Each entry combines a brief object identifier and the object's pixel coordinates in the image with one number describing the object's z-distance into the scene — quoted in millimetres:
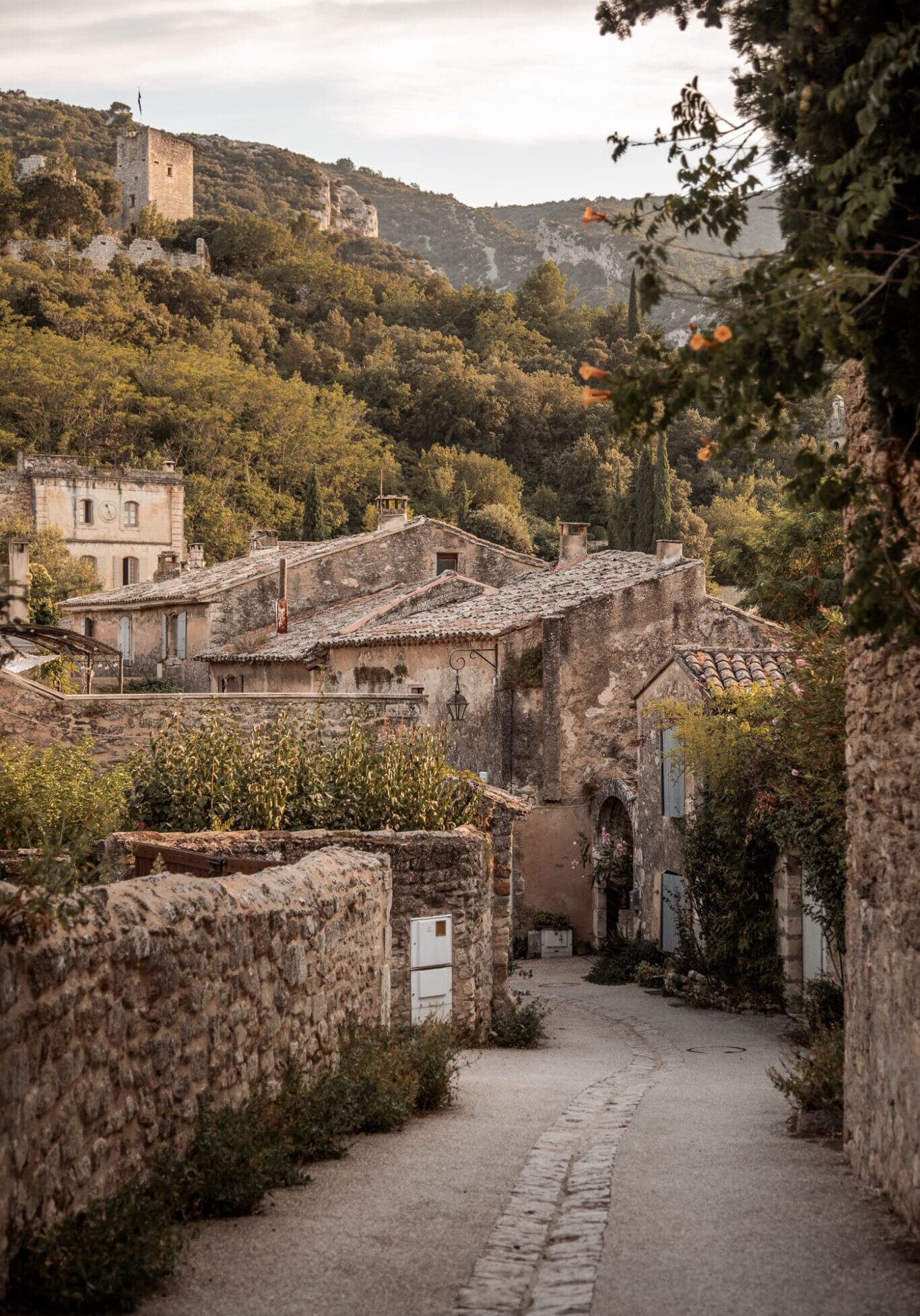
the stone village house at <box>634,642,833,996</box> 20547
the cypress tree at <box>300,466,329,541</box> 55844
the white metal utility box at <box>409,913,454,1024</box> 13109
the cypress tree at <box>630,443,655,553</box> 46906
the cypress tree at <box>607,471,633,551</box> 48250
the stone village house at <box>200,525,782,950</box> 25938
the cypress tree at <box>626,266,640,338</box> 73706
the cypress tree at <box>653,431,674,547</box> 46031
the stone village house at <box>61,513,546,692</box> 34438
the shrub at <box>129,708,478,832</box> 13625
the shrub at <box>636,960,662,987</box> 20656
